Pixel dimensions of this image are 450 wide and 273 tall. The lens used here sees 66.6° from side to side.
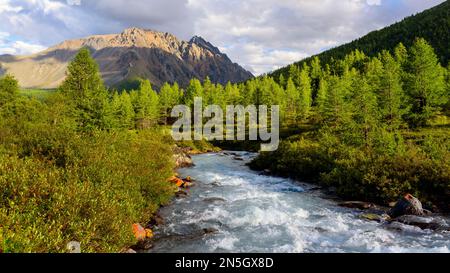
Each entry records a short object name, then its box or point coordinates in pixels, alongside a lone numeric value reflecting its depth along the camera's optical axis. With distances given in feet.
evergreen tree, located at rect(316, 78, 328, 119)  221.42
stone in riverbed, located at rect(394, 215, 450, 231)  66.08
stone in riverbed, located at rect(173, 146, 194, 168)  154.26
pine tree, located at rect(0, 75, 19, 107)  193.48
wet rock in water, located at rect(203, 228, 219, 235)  66.58
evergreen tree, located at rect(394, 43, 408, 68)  259.41
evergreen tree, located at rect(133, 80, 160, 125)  310.51
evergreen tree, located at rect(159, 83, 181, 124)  351.67
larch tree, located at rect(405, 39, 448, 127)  168.45
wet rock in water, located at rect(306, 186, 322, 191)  103.71
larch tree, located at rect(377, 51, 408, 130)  152.35
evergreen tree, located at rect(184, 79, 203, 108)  336.41
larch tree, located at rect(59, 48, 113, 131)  146.30
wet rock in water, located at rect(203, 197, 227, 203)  90.63
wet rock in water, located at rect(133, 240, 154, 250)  59.41
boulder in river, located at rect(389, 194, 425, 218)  72.49
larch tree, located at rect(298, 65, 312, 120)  260.01
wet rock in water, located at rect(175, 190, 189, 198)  96.84
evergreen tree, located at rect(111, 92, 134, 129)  268.21
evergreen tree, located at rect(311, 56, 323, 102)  375.45
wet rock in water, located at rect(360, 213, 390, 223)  72.02
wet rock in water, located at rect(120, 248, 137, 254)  54.42
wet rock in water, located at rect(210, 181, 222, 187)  111.65
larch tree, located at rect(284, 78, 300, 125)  274.32
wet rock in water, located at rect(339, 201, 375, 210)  81.71
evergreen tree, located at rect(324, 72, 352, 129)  202.33
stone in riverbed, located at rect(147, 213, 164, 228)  70.85
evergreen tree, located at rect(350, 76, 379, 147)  123.24
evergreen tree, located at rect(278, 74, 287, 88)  398.44
